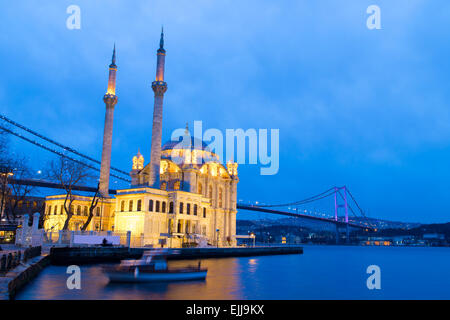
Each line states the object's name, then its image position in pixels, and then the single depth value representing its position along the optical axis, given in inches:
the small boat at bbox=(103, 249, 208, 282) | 935.0
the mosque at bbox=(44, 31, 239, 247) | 1936.5
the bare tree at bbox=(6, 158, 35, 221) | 1692.1
